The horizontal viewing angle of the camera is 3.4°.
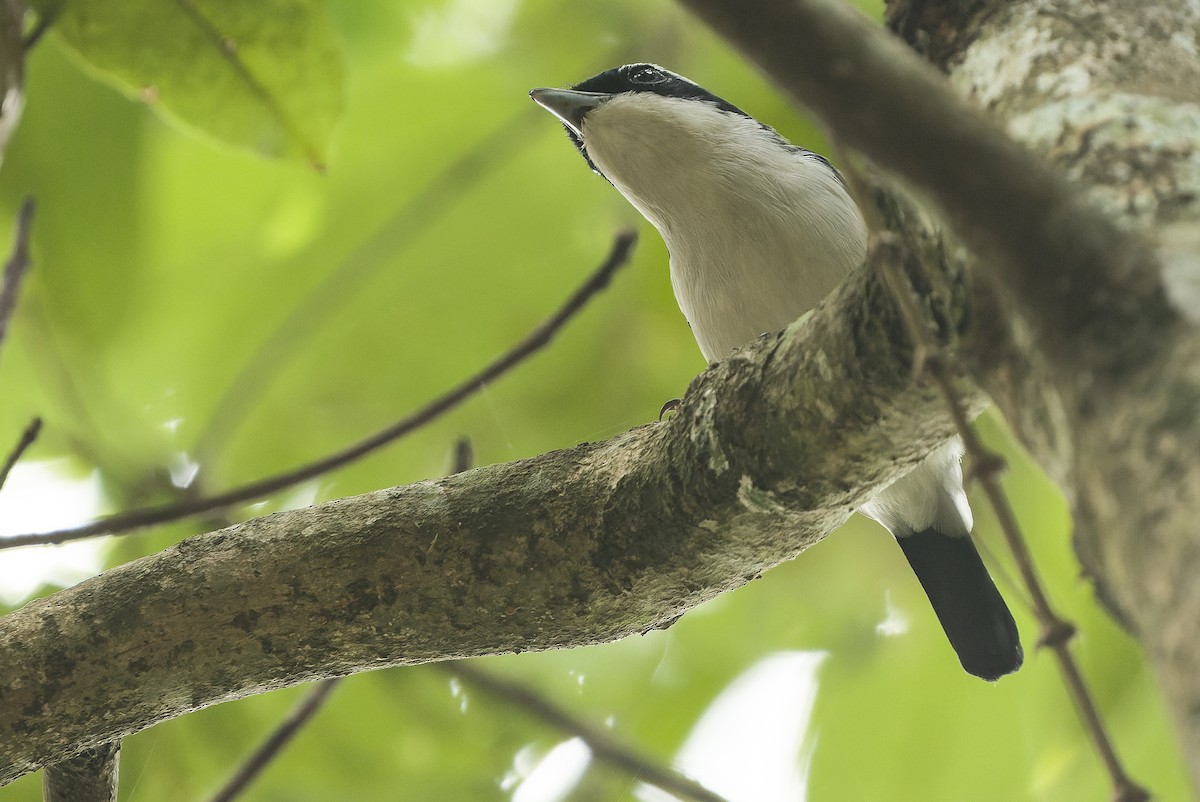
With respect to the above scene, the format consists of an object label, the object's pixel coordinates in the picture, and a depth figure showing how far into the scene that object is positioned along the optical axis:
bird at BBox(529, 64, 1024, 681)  3.81
